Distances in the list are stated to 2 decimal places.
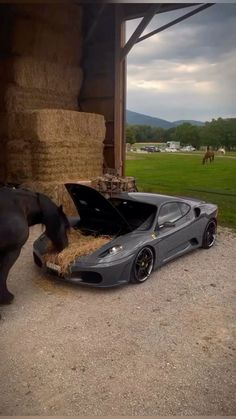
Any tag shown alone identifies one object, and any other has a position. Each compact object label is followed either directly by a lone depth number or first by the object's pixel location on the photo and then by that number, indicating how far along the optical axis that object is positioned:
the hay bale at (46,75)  10.48
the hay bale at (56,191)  9.60
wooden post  11.52
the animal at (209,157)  31.27
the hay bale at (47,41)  10.59
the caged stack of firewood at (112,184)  10.16
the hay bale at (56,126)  9.61
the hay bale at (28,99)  10.44
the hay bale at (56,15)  10.38
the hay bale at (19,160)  10.08
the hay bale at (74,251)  5.04
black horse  4.41
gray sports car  4.97
